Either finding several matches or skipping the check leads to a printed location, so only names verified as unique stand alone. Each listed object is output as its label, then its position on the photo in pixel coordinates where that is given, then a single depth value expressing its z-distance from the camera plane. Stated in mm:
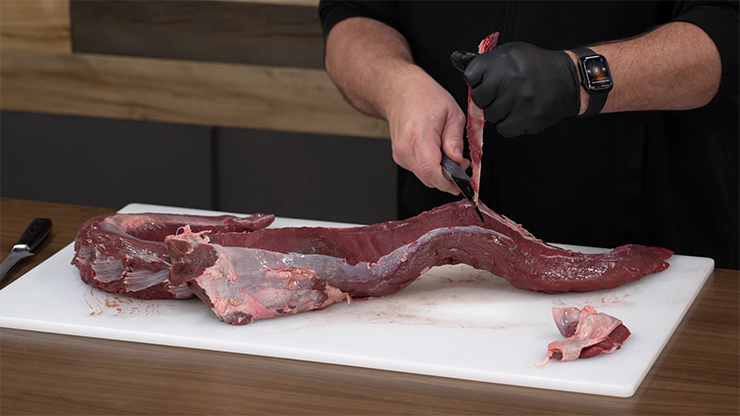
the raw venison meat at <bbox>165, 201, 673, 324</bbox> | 1666
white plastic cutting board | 1591
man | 1957
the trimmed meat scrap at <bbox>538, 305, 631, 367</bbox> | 1599
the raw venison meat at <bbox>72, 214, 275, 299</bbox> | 1706
